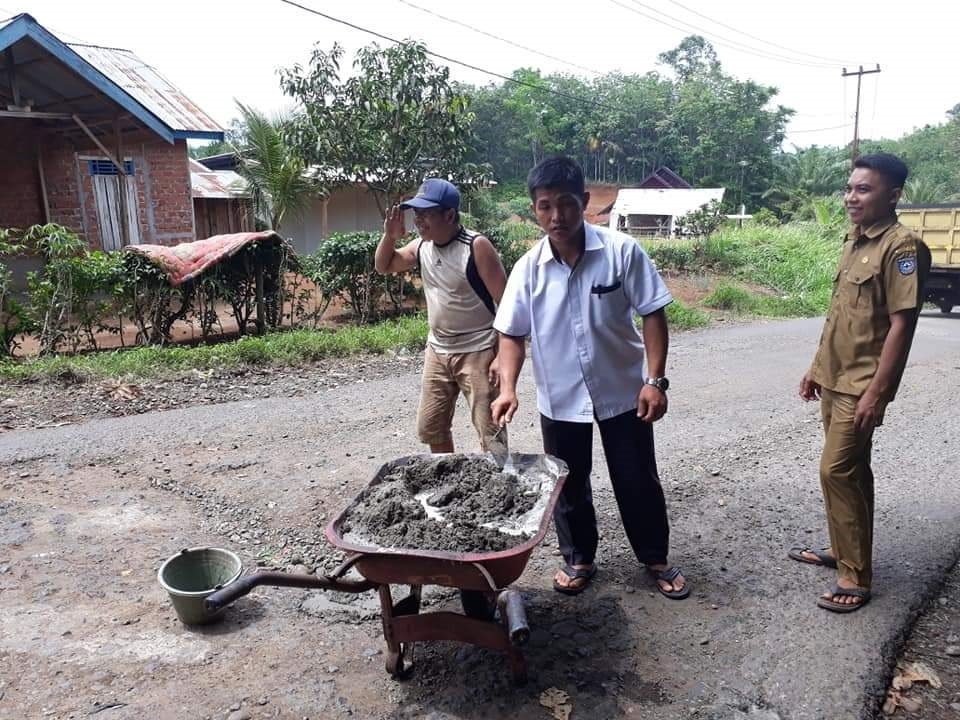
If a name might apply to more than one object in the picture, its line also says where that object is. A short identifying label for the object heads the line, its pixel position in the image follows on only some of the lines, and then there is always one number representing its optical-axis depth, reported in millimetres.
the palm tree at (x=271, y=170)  15516
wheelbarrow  2242
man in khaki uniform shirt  2822
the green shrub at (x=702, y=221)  21781
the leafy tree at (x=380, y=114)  10602
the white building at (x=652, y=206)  32156
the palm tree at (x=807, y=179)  34500
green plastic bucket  3182
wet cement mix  2424
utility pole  29641
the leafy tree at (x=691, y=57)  55159
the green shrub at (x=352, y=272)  9969
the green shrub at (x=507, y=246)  12641
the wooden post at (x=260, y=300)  9039
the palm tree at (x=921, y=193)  25484
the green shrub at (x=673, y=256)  17312
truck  13359
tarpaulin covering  8039
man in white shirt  2906
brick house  9297
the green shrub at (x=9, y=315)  7199
